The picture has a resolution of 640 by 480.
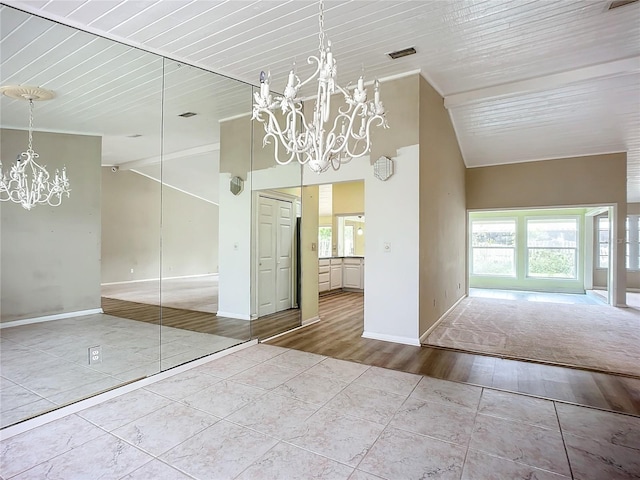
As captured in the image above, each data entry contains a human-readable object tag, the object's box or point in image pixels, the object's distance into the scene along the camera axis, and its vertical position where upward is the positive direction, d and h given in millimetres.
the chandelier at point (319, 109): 2154 +899
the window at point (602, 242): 9109 -11
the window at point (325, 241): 10852 -41
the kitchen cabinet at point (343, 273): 8789 -896
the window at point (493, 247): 10234 -191
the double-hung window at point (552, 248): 9625 -186
